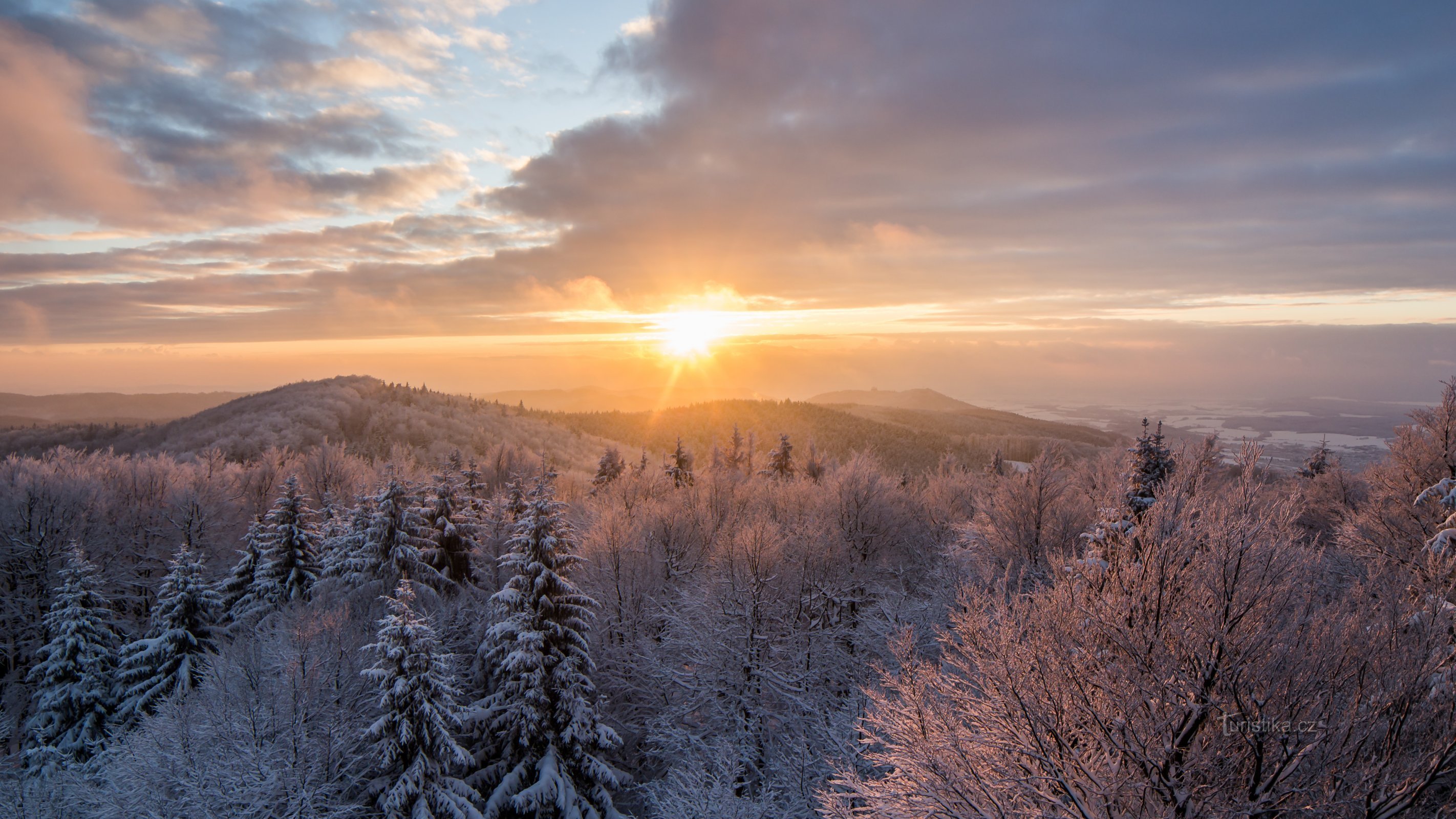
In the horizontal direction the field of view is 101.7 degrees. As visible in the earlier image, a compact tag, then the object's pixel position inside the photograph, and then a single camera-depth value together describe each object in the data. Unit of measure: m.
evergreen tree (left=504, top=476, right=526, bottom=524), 32.56
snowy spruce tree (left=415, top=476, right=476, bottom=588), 25.94
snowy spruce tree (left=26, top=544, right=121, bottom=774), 21.97
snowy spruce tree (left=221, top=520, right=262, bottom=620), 25.25
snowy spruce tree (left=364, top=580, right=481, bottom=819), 15.20
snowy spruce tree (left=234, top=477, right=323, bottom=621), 24.69
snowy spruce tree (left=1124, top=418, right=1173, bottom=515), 21.45
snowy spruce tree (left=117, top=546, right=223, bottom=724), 22.34
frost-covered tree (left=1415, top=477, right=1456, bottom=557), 11.35
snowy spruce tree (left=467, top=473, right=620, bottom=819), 17.58
